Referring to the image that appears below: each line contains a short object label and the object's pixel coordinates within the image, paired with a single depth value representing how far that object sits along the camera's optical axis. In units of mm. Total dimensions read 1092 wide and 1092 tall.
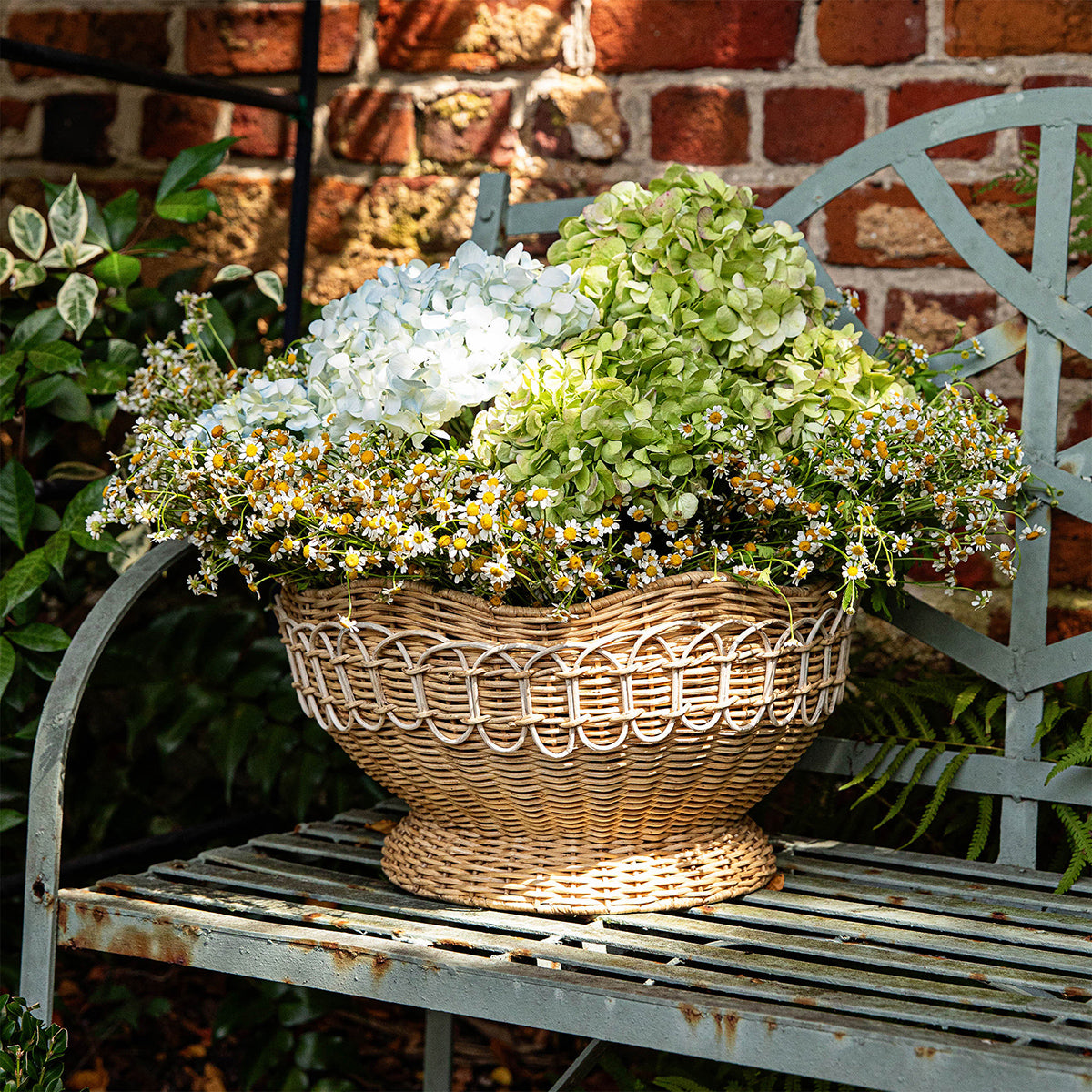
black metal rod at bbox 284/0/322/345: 3358
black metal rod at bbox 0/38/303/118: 3111
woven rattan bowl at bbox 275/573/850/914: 2856
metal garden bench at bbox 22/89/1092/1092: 2747
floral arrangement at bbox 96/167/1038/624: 2860
